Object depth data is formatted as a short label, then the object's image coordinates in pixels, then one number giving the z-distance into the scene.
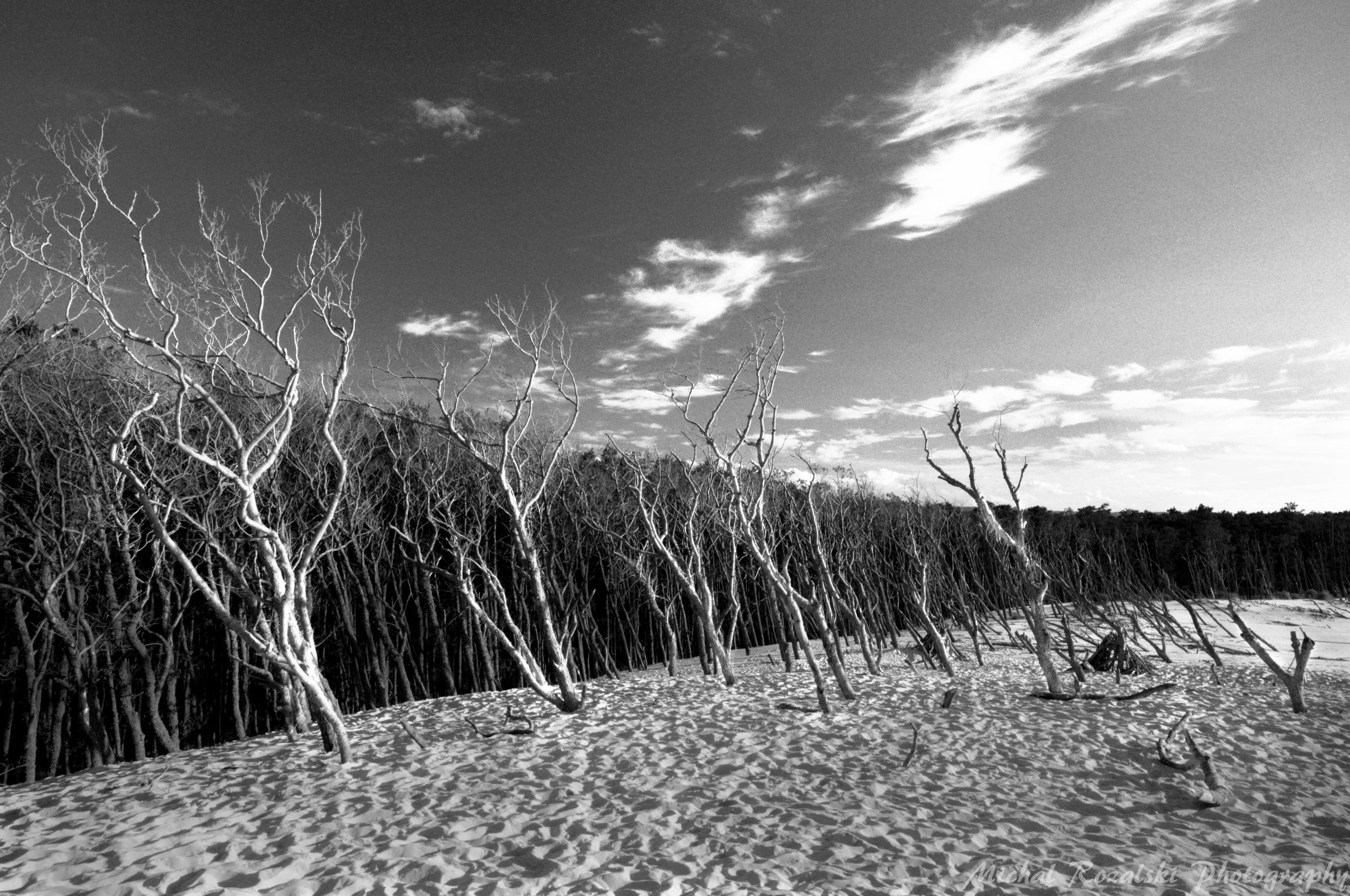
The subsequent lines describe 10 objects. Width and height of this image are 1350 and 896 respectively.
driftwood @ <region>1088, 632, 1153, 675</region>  13.12
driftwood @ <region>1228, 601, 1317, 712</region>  9.30
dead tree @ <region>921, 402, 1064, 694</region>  9.80
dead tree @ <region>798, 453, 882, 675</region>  11.65
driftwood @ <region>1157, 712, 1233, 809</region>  5.90
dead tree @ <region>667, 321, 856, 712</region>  10.16
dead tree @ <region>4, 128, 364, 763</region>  7.65
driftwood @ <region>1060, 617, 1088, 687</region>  10.67
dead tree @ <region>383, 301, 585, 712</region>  9.73
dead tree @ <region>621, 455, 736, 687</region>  11.42
